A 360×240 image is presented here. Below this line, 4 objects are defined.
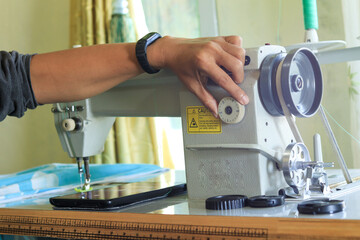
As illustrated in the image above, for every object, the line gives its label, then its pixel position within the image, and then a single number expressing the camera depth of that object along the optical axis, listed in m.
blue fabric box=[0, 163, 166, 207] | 1.42
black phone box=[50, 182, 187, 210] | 1.17
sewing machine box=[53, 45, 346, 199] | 1.16
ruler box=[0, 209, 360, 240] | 0.93
